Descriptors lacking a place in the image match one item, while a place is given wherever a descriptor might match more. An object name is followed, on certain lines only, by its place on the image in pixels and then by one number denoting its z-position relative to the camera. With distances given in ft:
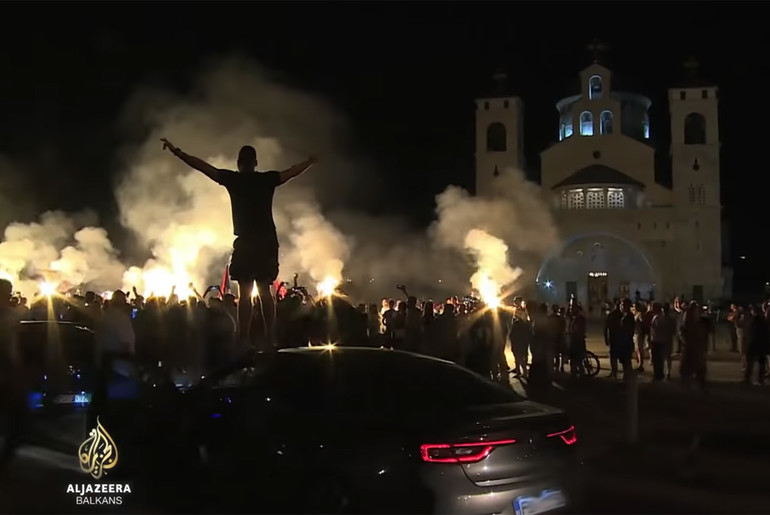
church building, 157.28
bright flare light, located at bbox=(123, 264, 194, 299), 74.90
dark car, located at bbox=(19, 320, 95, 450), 27.45
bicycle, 51.60
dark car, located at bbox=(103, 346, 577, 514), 15.07
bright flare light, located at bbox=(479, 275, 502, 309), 118.43
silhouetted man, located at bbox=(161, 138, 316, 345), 24.94
